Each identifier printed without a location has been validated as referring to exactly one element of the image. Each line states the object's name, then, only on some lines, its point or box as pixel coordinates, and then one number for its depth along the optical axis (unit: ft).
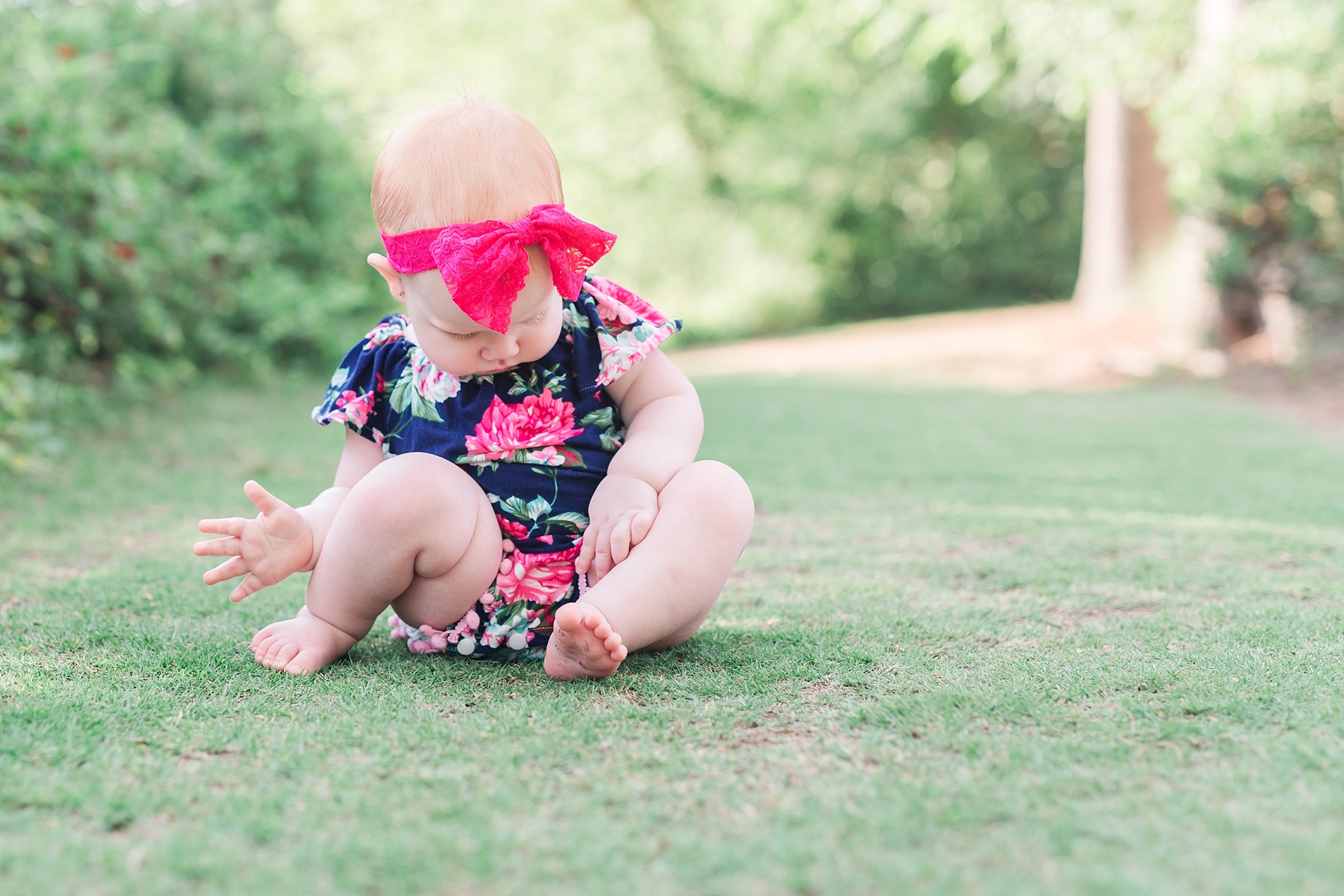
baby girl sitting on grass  5.97
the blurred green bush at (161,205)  14.25
